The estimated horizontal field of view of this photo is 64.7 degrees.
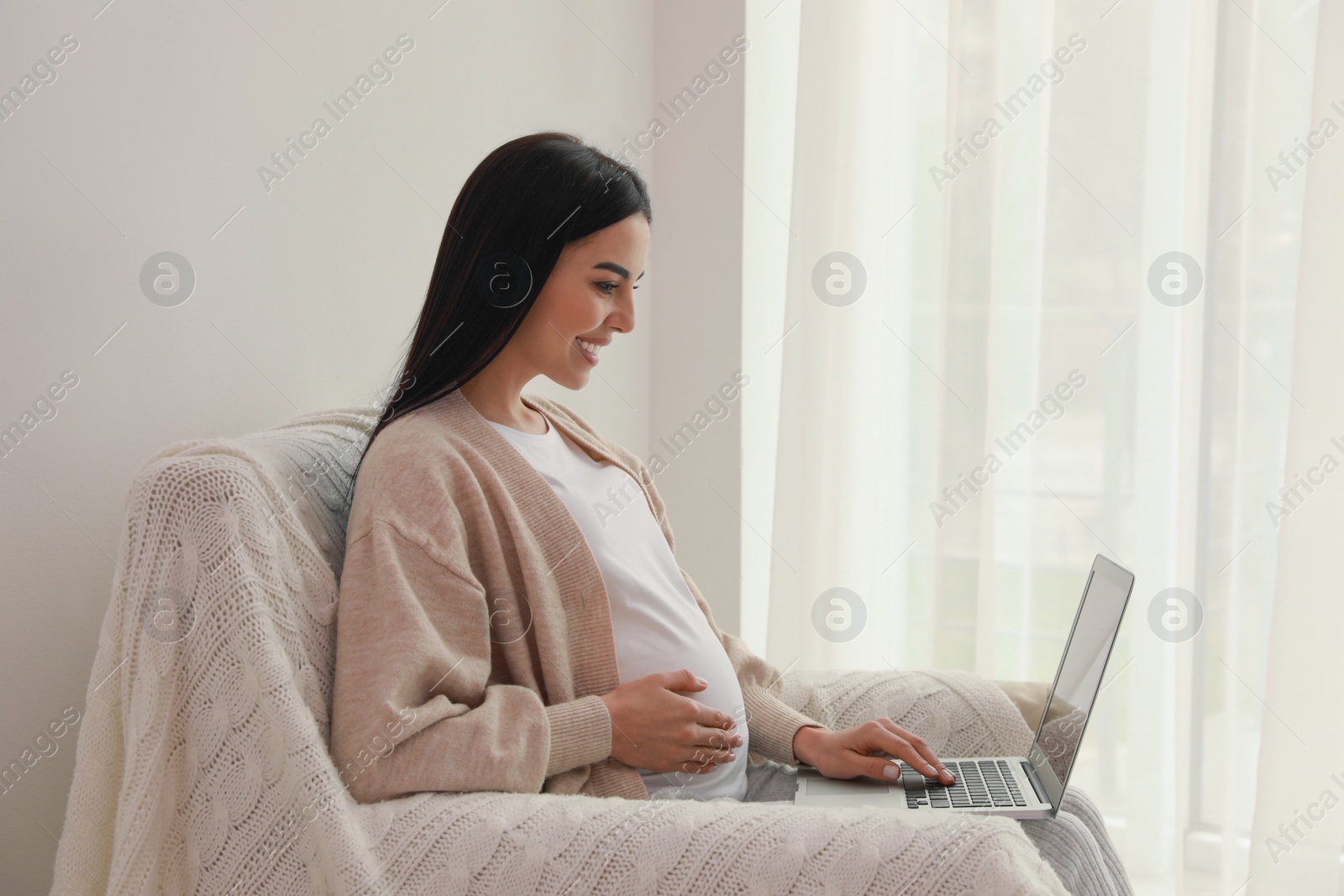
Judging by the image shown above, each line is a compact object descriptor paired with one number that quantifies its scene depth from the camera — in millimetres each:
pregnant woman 964
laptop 1102
